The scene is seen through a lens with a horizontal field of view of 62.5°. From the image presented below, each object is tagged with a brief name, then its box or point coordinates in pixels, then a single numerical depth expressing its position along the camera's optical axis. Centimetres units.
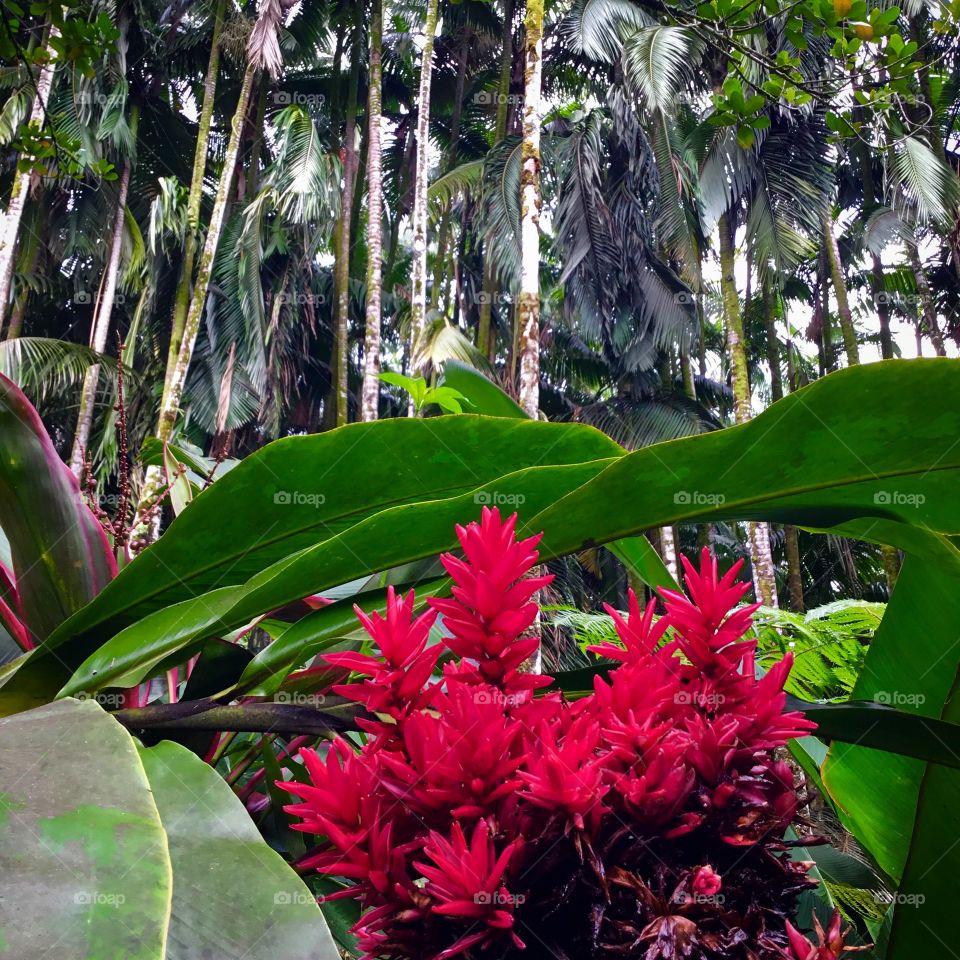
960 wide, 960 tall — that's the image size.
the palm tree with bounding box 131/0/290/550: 471
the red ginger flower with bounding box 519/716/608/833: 41
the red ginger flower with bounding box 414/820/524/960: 40
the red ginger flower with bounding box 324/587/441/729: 46
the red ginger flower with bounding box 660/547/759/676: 49
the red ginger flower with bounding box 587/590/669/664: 53
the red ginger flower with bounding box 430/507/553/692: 48
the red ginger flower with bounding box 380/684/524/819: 43
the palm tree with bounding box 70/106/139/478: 937
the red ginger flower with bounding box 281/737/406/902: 43
